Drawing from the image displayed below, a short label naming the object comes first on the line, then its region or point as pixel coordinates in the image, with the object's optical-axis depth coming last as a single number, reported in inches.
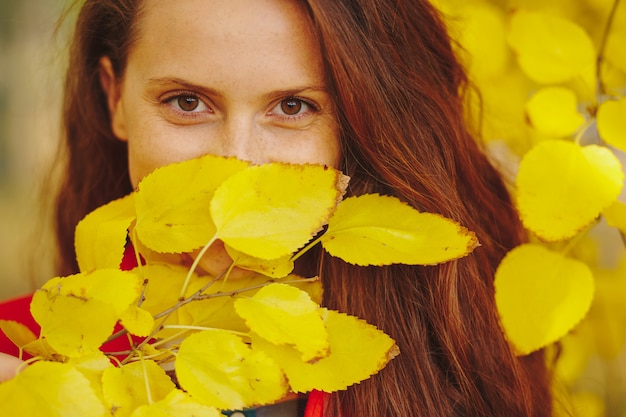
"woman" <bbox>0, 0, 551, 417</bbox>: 29.2
